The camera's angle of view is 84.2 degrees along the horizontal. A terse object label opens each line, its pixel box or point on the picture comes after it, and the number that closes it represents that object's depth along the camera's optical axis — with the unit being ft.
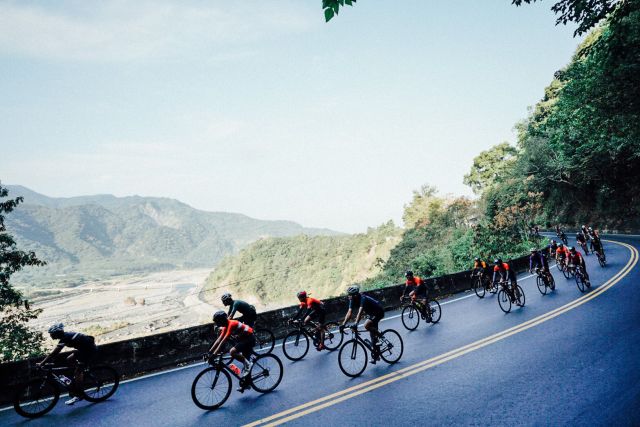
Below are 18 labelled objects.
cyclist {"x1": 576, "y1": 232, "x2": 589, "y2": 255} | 76.34
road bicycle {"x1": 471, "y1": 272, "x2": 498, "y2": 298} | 50.67
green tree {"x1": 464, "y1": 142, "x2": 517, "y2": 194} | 209.15
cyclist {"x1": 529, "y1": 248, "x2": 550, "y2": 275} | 44.47
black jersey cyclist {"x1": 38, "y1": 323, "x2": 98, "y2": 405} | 21.85
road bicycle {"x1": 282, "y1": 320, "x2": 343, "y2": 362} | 28.86
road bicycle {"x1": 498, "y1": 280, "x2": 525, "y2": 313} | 38.70
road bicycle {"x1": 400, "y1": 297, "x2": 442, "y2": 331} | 36.27
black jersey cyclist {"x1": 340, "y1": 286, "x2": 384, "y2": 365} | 24.27
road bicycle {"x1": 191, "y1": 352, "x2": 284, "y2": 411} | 20.01
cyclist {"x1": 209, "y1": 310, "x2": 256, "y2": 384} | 20.71
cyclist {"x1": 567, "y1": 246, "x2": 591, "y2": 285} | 43.65
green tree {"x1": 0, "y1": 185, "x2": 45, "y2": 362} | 44.40
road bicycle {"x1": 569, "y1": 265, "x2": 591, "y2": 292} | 42.73
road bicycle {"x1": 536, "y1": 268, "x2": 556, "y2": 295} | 44.47
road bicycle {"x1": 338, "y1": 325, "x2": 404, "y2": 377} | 23.01
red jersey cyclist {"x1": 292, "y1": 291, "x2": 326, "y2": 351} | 29.78
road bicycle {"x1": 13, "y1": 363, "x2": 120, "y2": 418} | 20.35
